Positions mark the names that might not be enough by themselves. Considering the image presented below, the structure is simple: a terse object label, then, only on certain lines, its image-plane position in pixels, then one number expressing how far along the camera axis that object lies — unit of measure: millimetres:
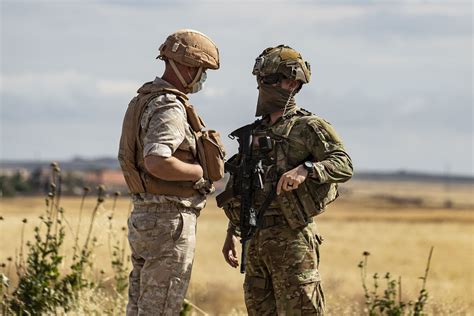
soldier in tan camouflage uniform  12977
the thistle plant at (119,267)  18375
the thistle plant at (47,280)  18359
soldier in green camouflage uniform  13672
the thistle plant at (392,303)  17062
